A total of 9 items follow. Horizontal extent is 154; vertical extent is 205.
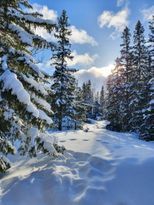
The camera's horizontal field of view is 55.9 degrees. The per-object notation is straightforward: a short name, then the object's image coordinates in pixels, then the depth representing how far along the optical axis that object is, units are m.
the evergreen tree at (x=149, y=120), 11.34
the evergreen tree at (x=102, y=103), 47.63
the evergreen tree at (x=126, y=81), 17.42
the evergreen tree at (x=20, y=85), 4.04
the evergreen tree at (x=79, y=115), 14.95
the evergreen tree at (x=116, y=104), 18.83
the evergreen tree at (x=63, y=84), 14.06
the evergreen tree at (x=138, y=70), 16.08
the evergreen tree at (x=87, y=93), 38.30
